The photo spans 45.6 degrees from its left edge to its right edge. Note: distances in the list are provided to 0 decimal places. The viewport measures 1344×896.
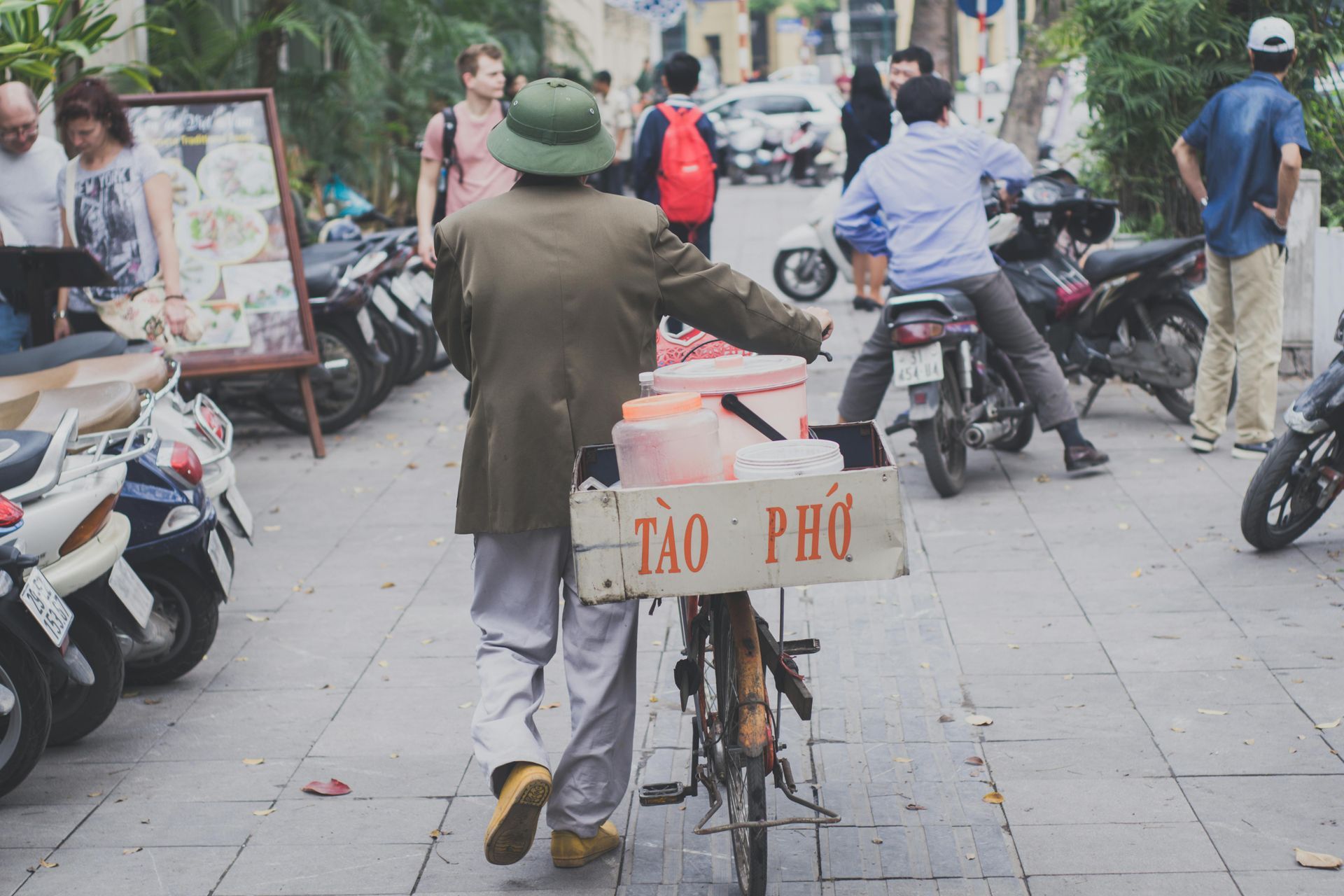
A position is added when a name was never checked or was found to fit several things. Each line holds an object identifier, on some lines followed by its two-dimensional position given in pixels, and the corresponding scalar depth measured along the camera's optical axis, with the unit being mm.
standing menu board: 8523
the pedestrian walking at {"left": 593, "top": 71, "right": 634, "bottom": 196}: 21719
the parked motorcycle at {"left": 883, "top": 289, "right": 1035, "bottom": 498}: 7180
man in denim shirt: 7344
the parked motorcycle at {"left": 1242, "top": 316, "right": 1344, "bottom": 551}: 6008
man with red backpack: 9719
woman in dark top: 12539
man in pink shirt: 8953
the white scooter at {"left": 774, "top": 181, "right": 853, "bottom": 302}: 12953
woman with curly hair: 7031
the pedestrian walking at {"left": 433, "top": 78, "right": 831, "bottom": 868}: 3545
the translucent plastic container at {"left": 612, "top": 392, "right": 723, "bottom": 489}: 3256
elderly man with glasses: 7141
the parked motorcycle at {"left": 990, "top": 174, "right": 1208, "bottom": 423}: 8398
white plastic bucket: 3236
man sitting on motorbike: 7270
